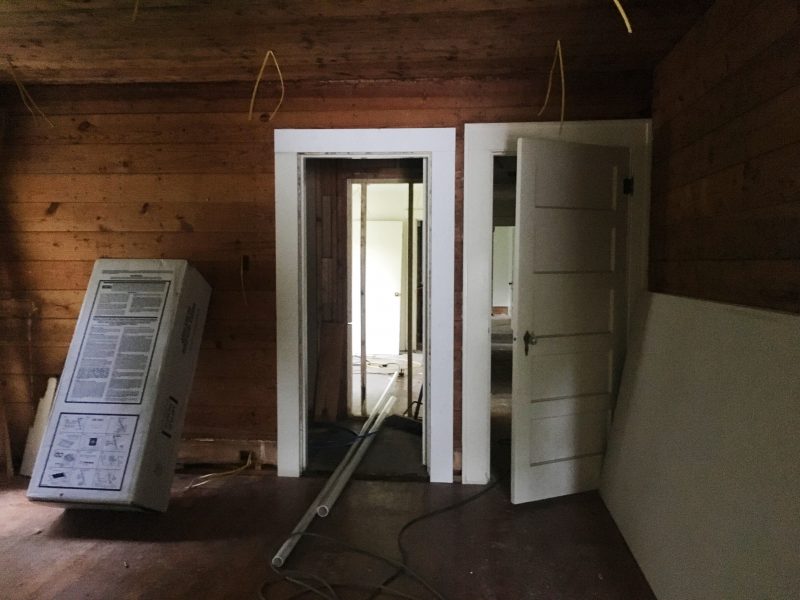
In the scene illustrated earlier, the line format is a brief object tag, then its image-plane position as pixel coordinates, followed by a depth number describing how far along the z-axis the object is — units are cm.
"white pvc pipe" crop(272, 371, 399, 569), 212
